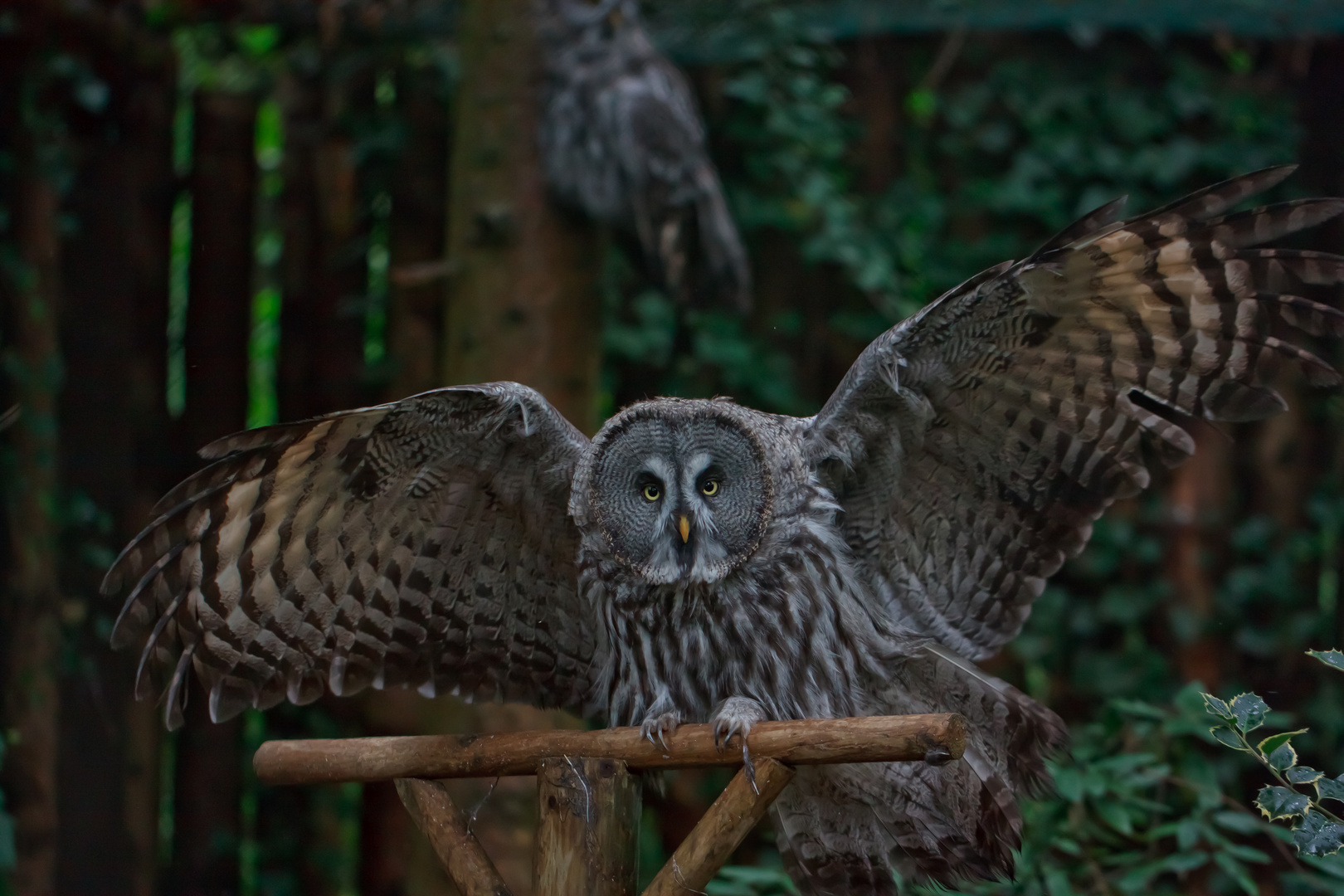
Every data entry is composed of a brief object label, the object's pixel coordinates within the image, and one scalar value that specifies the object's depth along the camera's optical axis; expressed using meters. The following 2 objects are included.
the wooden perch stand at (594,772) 5.94
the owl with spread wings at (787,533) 6.10
